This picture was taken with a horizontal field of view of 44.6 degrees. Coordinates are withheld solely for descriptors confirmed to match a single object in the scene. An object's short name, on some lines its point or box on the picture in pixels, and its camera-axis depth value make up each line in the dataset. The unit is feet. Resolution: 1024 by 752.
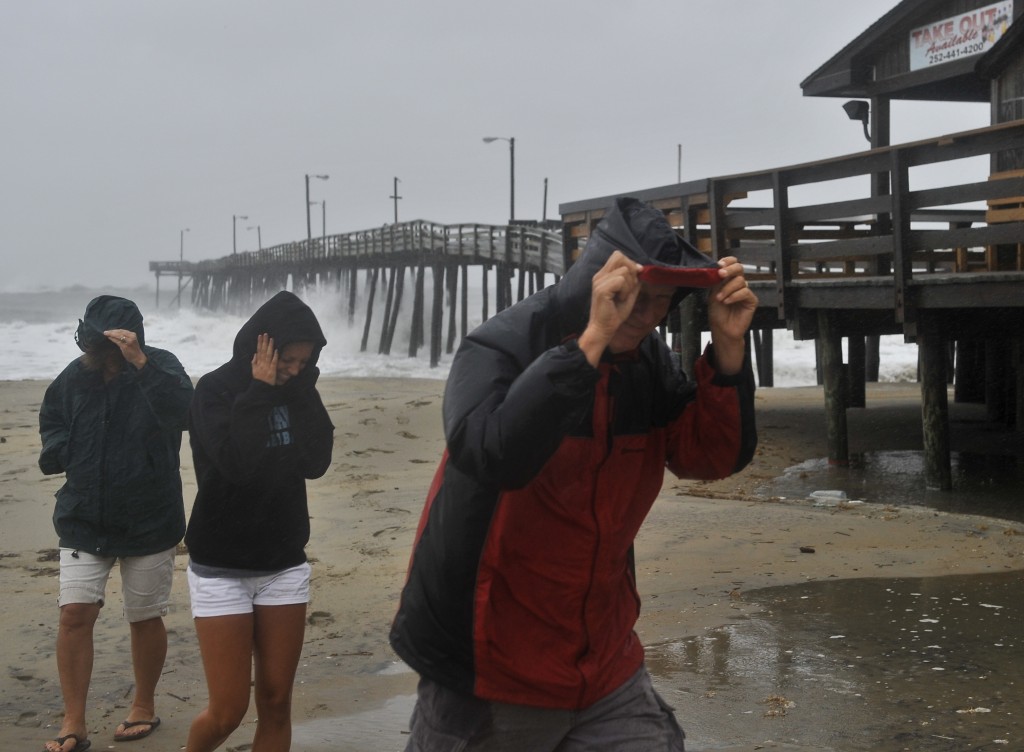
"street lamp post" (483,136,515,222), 132.15
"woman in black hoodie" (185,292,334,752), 11.64
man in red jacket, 7.21
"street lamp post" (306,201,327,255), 242.82
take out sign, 48.57
